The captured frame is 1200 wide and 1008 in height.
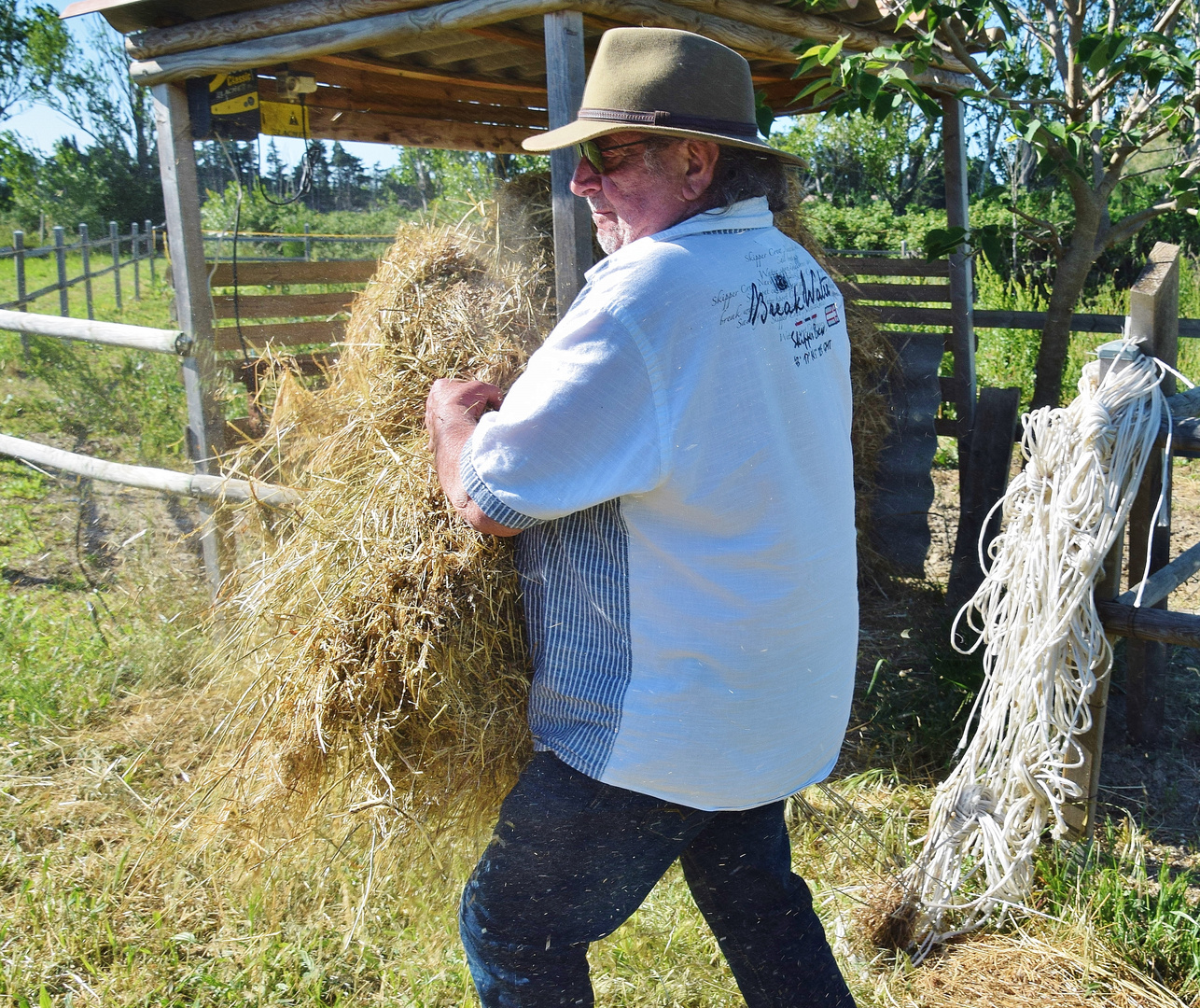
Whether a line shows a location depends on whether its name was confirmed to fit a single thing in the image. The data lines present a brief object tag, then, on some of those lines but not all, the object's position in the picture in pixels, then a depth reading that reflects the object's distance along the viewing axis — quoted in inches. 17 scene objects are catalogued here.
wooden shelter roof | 125.3
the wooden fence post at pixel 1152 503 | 111.6
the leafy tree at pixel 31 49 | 1556.3
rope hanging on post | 99.7
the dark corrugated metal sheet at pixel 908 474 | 182.4
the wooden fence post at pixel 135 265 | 815.7
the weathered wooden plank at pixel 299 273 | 196.2
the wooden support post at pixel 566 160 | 114.8
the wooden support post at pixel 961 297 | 199.6
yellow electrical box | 170.7
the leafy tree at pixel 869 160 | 757.3
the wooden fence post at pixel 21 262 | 463.7
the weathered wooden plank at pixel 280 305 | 188.9
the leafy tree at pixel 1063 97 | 122.7
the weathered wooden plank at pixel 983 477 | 157.6
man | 57.9
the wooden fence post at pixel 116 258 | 790.0
